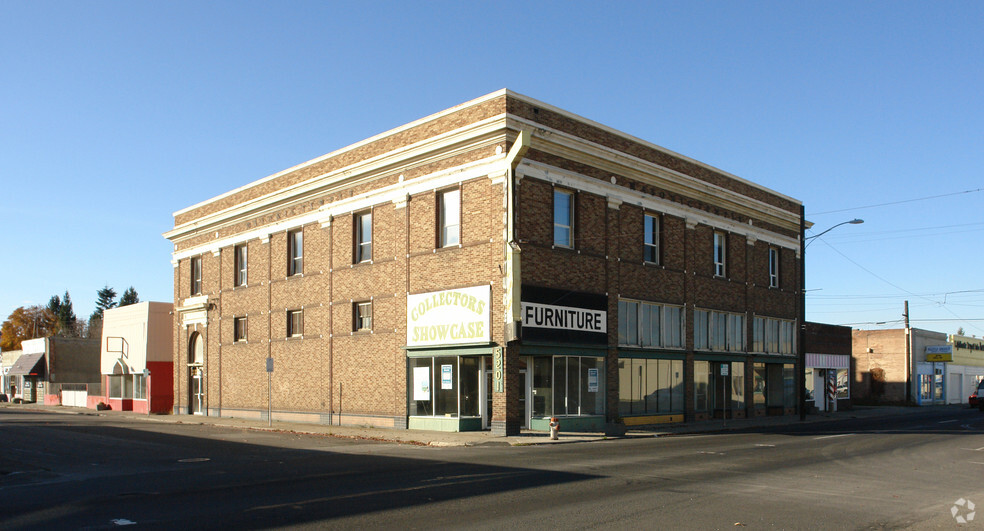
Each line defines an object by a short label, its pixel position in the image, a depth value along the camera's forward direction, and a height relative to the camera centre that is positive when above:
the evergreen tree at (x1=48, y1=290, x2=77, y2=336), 124.81 +0.45
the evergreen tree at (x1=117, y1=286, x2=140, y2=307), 123.56 +2.95
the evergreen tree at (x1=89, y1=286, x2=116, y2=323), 135.88 +2.74
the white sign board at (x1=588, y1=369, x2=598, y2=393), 28.83 -2.42
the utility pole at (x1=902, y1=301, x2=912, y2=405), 61.03 -3.45
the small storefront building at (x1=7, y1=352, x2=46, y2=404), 67.69 -5.26
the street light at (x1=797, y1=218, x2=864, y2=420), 37.53 -0.86
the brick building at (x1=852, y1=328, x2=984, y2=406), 62.28 -4.28
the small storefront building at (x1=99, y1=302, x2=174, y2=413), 46.59 -2.52
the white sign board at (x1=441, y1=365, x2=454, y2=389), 28.02 -2.25
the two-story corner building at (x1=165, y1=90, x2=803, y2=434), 26.89 +1.30
